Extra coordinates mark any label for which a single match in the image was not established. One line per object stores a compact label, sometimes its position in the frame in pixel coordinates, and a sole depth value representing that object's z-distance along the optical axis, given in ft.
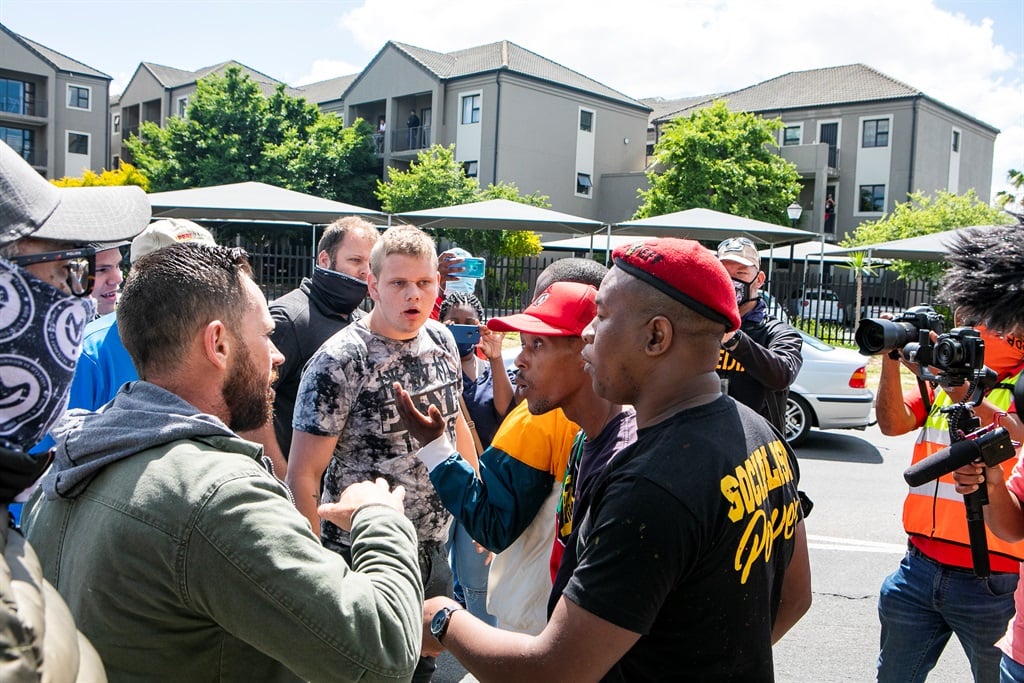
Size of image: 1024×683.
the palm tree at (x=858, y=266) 72.90
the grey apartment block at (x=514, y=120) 132.98
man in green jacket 4.86
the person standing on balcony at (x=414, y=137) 140.97
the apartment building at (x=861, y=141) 135.64
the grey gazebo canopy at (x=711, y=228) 45.91
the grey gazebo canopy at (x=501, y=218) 46.24
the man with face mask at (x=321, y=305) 12.74
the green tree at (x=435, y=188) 117.50
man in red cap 8.19
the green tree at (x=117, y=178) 119.24
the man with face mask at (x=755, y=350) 15.08
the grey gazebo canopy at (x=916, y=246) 52.31
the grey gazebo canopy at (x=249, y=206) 42.50
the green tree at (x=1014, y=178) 125.94
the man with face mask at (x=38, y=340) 3.43
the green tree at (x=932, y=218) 99.09
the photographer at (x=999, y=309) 7.75
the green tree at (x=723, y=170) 117.80
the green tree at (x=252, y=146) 132.98
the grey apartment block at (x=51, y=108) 168.86
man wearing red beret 5.22
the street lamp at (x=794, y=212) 81.35
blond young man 10.18
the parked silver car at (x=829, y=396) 33.17
